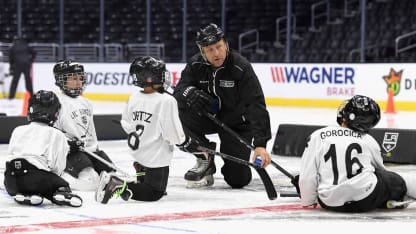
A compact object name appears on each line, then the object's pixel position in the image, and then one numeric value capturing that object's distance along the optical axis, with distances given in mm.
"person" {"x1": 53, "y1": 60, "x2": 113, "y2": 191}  9969
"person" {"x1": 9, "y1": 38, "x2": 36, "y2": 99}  29860
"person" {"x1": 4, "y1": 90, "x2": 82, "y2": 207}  8494
